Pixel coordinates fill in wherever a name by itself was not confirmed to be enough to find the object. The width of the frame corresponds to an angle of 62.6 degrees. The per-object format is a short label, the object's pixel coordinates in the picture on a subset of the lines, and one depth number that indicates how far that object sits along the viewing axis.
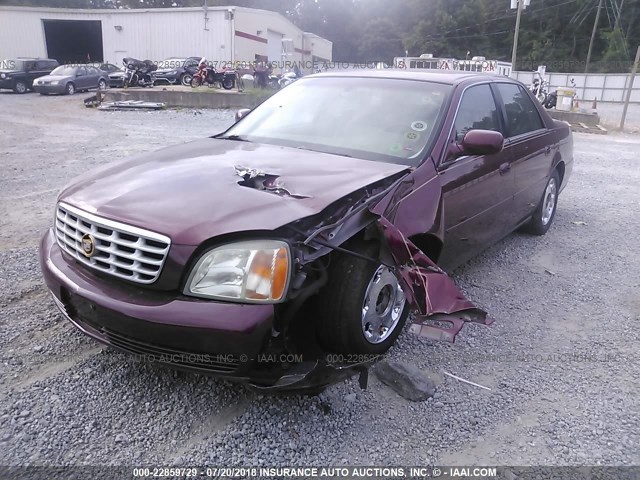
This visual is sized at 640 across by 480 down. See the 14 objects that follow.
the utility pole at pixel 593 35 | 47.42
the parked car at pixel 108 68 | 27.34
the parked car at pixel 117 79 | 25.16
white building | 30.66
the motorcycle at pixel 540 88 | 22.42
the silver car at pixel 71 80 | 23.42
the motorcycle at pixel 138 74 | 24.27
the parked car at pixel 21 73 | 25.05
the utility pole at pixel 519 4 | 22.03
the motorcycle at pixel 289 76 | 24.76
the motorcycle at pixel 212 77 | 23.50
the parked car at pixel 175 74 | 25.41
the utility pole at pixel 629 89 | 14.81
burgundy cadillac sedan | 2.31
